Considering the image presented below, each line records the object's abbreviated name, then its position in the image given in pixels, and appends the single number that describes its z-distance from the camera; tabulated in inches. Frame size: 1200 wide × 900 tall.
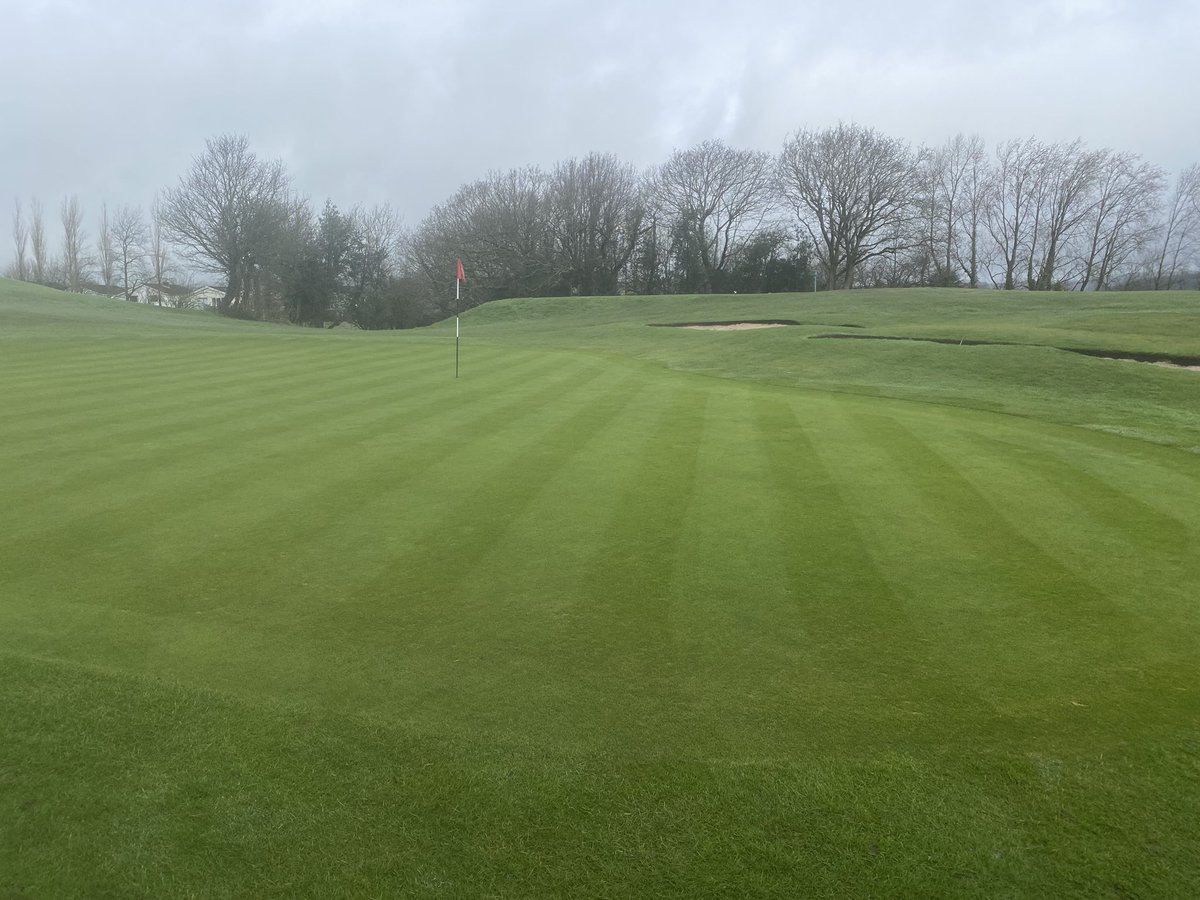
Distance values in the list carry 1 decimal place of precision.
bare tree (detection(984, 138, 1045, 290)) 2253.9
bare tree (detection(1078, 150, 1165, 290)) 2117.4
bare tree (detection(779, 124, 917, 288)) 2094.0
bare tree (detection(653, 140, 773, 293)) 2315.5
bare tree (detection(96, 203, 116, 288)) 2770.7
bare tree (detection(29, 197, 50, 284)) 2925.7
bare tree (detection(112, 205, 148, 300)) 2746.1
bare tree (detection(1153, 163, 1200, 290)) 2170.8
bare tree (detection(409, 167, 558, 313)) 2342.5
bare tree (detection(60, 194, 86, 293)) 2812.5
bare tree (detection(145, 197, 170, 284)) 2719.0
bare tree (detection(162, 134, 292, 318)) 1994.3
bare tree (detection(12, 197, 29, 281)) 2940.5
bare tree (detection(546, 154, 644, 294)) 2412.6
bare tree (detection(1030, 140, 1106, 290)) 2151.8
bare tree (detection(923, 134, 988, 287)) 2342.5
